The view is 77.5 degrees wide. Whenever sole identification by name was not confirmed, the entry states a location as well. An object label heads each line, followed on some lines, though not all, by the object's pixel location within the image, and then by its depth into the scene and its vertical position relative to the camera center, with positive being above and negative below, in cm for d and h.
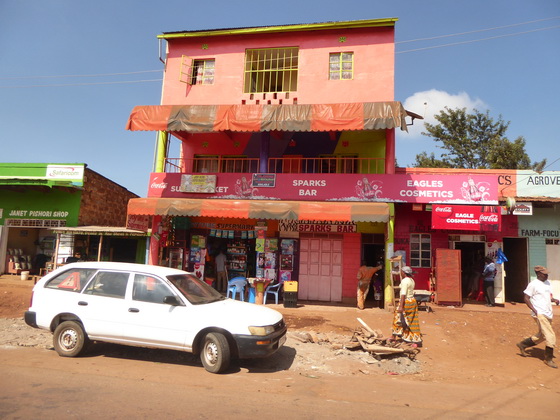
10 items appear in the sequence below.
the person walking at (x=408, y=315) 718 -118
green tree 2325 +827
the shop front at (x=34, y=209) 1630 +155
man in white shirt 659 -81
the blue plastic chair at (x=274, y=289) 1240 -136
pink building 1180 +408
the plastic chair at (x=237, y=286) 1220 -124
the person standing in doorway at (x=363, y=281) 1180 -83
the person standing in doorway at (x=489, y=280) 1205 -63
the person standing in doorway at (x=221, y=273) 1423 -92
